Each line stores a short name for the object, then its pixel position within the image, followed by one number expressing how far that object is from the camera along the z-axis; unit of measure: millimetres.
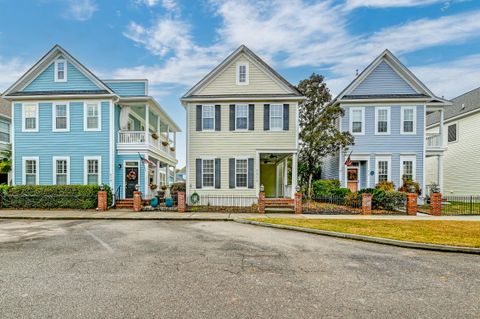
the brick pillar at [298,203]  14852
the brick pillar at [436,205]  14453
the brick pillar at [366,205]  14609
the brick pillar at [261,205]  14883
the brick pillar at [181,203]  15203
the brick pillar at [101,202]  15977
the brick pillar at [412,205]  14508
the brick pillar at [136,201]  15601
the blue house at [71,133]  18000
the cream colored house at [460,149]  20750
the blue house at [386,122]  18891
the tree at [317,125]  18234
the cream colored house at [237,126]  17781
